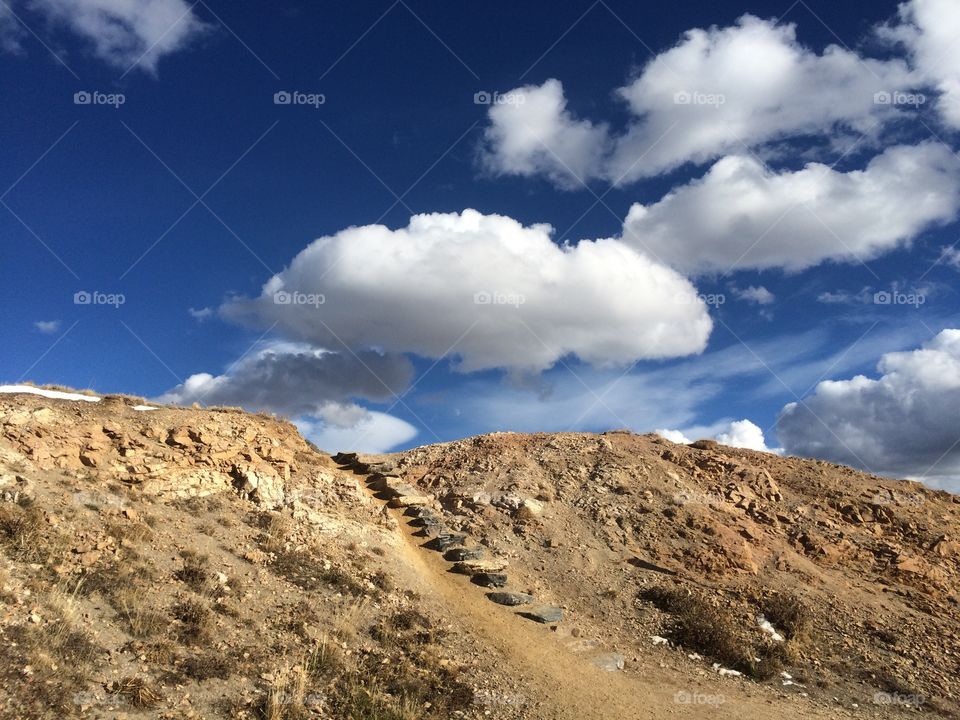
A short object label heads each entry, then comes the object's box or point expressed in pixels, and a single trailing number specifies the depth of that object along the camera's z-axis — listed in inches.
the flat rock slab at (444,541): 788.8
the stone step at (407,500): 876.2
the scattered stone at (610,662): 585.3
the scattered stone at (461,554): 763.7
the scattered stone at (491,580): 713.6
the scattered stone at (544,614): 655.1
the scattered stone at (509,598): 680.4
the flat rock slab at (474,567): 737.0
